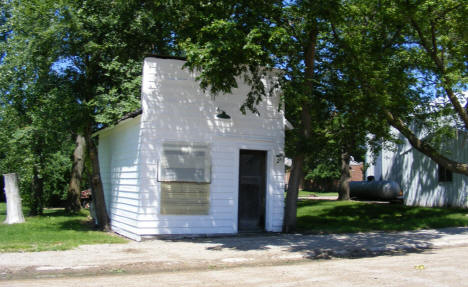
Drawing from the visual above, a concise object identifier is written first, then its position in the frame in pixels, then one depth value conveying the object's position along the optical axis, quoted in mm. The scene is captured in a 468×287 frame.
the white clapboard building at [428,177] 20312
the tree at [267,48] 9867
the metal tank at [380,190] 25406
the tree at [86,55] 12648
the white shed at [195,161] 11516
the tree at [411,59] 12078
